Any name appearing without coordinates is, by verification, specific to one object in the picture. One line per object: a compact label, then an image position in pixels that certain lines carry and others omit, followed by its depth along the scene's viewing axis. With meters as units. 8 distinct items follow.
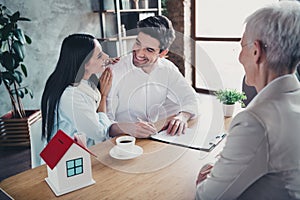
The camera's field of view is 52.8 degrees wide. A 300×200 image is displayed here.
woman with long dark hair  1.42
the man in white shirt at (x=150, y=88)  1.58
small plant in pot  1.67
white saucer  1.21
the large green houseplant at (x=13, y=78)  2.85
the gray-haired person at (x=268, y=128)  0.79
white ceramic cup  1.23
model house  0.99
